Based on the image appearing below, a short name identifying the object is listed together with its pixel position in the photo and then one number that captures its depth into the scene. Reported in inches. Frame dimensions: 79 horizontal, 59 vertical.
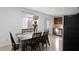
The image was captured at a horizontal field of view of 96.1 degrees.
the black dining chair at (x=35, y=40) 79.1
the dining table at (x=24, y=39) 75.0
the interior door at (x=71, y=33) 75.0
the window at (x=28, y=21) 76.1
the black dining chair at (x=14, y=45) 72.4
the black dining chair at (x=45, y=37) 80.3
